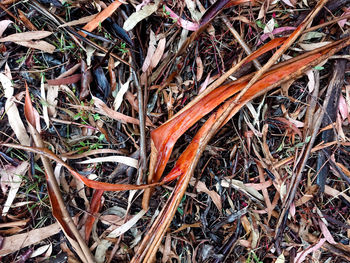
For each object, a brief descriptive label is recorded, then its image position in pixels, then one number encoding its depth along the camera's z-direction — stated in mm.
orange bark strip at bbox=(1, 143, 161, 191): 793
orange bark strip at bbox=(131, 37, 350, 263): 857
